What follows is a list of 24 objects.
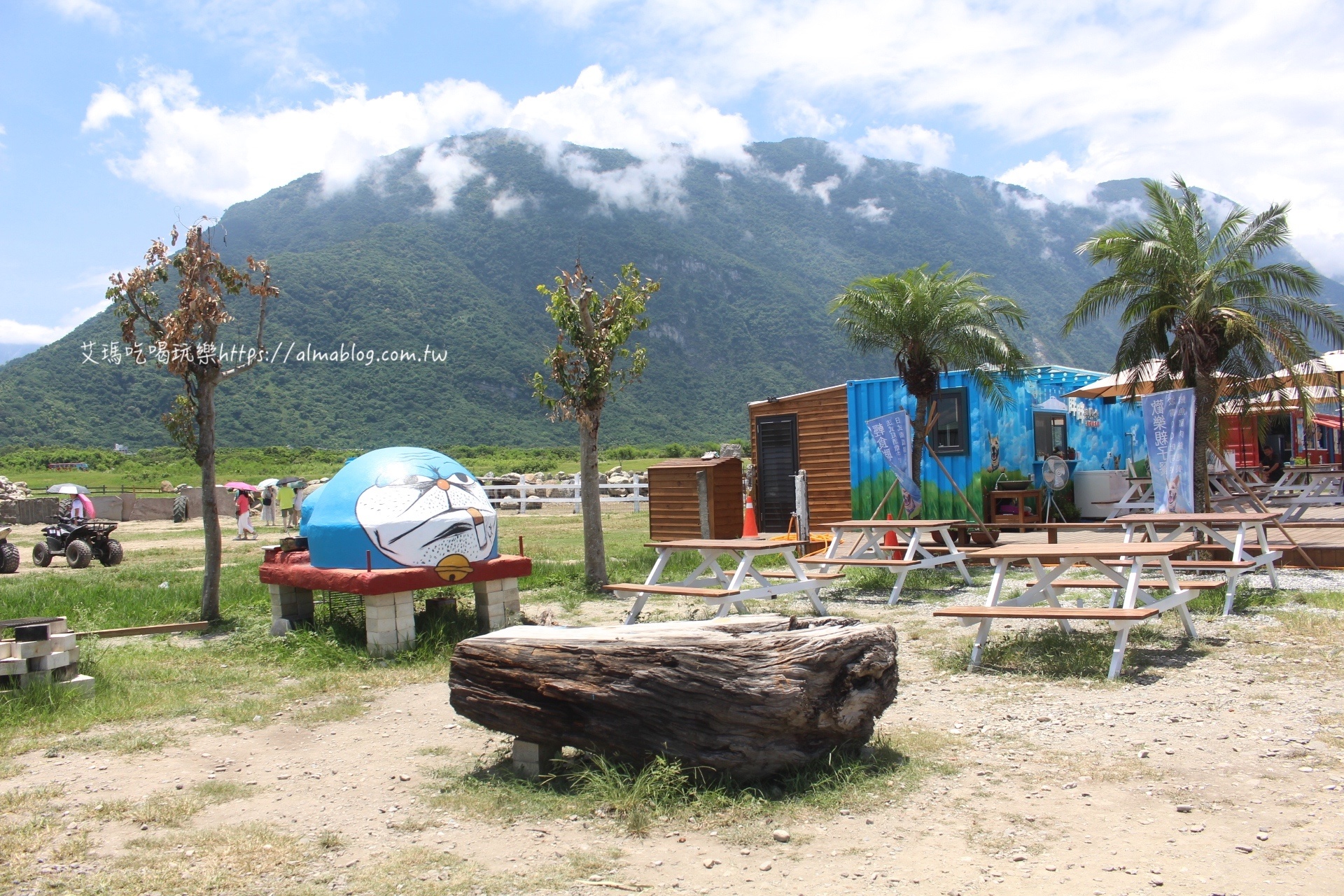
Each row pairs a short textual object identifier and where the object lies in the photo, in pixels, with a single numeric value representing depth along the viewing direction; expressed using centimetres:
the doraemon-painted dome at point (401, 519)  829
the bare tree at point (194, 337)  980
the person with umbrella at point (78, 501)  1856
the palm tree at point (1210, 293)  1124
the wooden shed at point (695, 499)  1720
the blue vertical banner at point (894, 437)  1350
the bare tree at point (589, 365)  1180
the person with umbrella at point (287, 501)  2778
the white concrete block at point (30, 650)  655
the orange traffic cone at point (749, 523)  1572
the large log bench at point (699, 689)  453
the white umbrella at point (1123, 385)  1361
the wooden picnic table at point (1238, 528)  847
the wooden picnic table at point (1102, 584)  650
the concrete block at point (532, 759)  495
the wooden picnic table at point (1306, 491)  1416
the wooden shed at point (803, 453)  1894
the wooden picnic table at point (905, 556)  1048
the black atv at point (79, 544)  1706
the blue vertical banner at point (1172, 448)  1053
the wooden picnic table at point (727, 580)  866
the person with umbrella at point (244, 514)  2370
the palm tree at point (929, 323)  1420
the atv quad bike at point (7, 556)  1659
